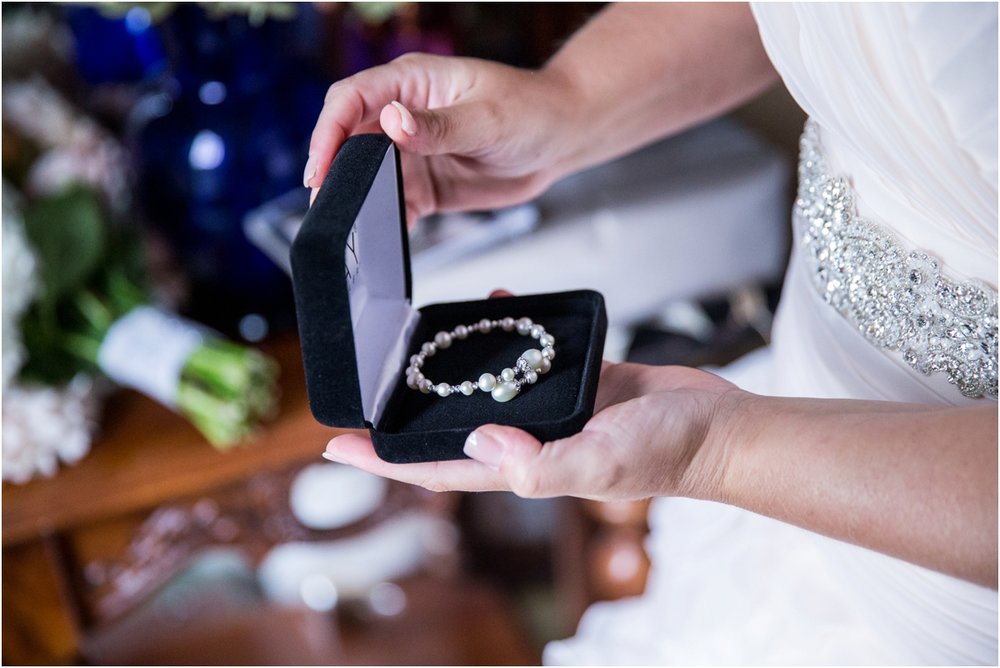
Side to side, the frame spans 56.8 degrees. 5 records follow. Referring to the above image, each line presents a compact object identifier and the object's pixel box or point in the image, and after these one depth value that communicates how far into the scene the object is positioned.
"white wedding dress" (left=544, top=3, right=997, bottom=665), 0.51
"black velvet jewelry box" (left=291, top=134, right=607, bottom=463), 0.57
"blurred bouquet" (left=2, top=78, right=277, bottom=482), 1.12
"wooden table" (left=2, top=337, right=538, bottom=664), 1.14
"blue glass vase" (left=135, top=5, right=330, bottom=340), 1.19
